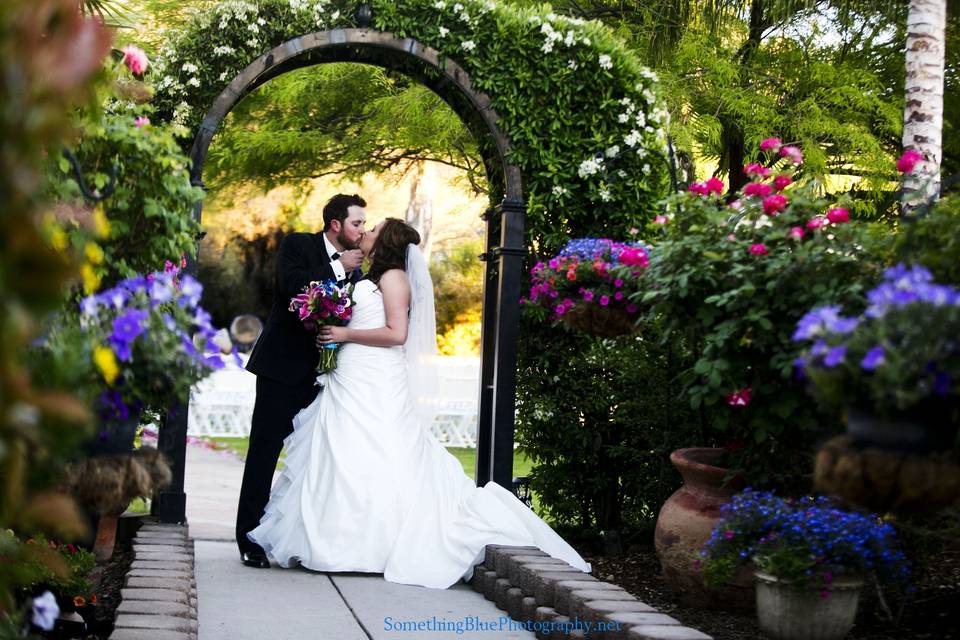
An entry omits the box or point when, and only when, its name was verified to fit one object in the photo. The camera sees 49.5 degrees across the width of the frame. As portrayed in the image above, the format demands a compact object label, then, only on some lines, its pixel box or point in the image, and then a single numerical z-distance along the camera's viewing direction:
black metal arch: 5.95
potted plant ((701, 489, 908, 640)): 4.00
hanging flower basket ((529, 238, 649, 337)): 5.14
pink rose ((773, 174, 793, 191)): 4.75
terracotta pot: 4.83
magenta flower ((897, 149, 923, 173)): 4.19
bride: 5.62
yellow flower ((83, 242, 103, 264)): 2.65
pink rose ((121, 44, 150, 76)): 3.82
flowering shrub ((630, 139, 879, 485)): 4.12
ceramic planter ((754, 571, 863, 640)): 4.00
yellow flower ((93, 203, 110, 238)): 2.30
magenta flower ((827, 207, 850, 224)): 4.36
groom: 5.82
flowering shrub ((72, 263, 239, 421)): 2.74
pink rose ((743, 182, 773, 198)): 4.68
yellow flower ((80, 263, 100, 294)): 2.37
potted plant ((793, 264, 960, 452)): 2.49
